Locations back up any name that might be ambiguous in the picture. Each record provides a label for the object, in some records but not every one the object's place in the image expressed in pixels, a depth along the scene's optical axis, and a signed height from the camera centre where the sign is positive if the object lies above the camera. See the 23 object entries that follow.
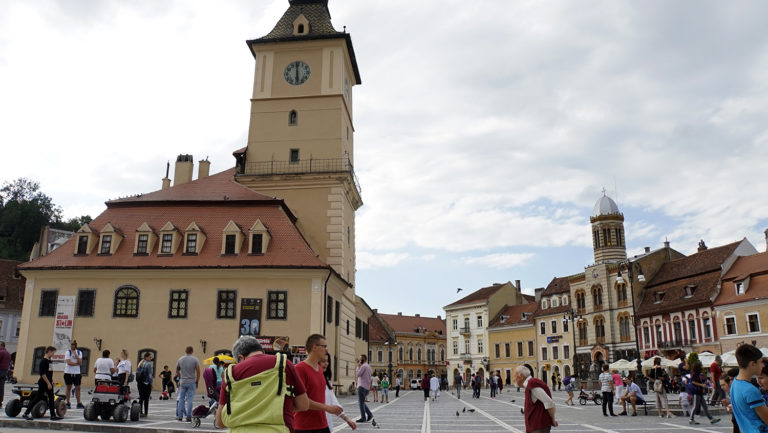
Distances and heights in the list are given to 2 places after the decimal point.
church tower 66.19 +13.96
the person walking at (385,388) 29.38 -1.52
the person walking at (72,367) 15.49 -0.32
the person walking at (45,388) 13.64 -0.75
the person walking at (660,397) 19.33 -1.25
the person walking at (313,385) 6.11 -0.29
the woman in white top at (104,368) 15.25 -0.32
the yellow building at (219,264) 29.00 +4.48
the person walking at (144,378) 16.08 -0.61
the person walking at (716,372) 16.03 -0.35
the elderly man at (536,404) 7.31 -0.56
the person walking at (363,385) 15.78 -0.78
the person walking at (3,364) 14.64 -0.23
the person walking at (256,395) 4.48 -0.29
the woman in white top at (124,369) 16.98 -0.39
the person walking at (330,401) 6.46 -0.51
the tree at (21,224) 75.69 +16.67
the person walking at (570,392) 28.06 -1.56
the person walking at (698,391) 16.64 -0.89
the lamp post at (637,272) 31.66 +7.75
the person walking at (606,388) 20.27 -1.01
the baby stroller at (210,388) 13.80 -0.76
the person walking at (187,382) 15.02 -0.66
